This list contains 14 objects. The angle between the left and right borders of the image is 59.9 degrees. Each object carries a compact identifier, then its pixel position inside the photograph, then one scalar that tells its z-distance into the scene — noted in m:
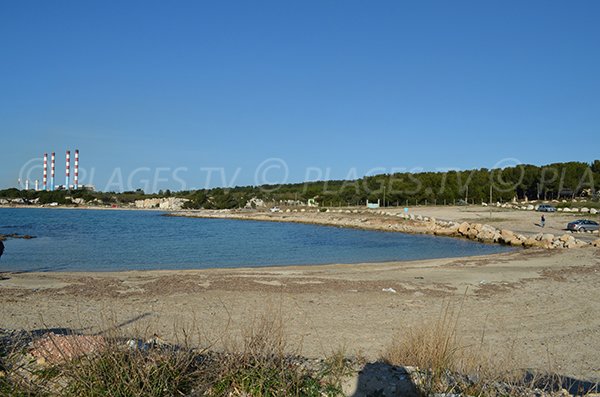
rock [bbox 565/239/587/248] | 32.16
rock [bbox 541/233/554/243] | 35.07
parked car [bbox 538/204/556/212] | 68.12
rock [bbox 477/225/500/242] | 42.72
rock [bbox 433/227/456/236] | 50.27
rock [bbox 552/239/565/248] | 33.03
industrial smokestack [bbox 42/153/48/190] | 166.15
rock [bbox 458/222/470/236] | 47.66
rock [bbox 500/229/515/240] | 39.39
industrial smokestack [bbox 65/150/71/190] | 159.52
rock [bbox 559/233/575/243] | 33.03
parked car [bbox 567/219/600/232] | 43.50
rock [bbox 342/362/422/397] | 5.14
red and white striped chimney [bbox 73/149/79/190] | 157.52
